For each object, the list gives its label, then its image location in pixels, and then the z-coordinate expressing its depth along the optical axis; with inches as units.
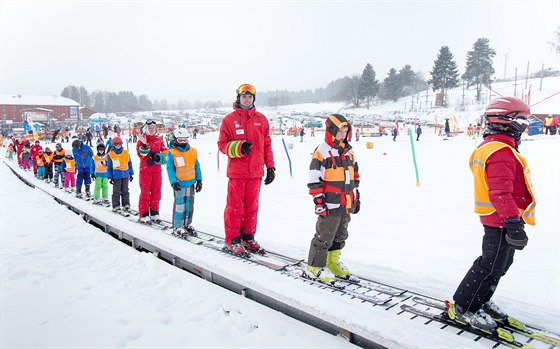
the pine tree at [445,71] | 2684.5
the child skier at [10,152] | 1238.3
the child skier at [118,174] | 331.6
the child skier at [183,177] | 235.0
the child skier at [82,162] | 431.2
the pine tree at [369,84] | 3324.3
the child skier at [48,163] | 619.0
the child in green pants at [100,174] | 379.6
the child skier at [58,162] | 533.6
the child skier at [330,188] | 151.7
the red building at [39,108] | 3618.1
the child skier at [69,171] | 493.0
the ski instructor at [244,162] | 190.2
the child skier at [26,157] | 856.9
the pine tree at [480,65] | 2605.8
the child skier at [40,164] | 652.1
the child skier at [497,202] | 107.9
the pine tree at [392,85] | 3390.7
